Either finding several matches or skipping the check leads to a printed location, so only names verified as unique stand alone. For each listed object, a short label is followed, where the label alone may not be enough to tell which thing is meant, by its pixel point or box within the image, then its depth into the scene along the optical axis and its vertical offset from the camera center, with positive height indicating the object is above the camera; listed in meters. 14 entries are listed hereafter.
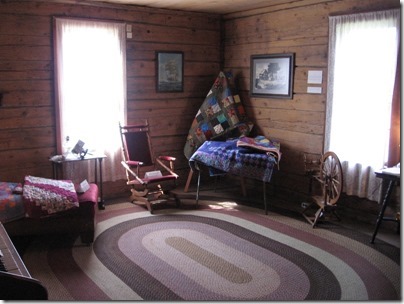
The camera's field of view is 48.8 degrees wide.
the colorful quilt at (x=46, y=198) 3.71 -0.91
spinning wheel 4.32 -0.88
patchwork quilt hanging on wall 5.76 -0.33
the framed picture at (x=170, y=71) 5.72 +0.26
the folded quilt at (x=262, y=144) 4.94 -0.58
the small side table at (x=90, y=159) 4.75 -0.80
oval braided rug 3.15 -1.37
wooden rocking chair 5.09 -0.79
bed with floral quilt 3.70 -1.00
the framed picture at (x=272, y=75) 5.27 +0.22
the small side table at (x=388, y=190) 3.80 -0.81
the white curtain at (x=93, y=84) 4.96 +0.08
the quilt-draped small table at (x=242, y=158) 4.82 -0.72
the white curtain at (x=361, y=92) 4.23 +0.03
